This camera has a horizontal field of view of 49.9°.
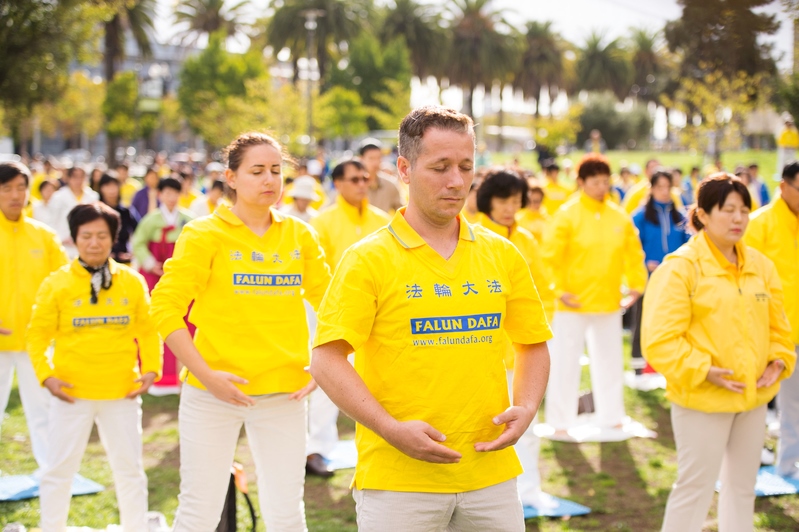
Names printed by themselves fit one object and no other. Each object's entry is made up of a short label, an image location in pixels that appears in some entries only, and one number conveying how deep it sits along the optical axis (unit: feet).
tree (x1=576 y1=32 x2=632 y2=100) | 221.05
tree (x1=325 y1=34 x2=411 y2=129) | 183.62
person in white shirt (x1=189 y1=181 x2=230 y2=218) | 32.86
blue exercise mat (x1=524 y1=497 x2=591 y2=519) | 19.60
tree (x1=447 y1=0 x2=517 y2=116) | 188.65
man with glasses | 23.70
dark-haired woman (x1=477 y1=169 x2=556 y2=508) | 19.01
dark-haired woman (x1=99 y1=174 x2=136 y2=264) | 30.17
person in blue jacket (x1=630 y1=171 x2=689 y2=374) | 32.60
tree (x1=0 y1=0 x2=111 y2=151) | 37.24
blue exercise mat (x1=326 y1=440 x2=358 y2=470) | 23.16
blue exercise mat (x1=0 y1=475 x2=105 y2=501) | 20.53
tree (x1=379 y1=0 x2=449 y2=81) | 196.03
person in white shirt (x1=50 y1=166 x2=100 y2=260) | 35.91
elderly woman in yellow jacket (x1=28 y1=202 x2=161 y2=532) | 16.43
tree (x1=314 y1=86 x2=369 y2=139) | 162.09
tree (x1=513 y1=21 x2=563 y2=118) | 208.54
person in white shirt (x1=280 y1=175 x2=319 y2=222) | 27.43
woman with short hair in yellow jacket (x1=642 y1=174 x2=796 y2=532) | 14.57
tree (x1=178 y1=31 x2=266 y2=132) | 167.32
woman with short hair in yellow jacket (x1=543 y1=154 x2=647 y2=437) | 25.14
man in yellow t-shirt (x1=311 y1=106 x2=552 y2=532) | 9.35
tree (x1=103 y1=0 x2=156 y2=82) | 140.97
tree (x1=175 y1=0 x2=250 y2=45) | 185.37
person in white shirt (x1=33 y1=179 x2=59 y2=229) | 37.42
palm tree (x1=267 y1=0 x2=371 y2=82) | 175.94
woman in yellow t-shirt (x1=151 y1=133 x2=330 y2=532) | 13.92
